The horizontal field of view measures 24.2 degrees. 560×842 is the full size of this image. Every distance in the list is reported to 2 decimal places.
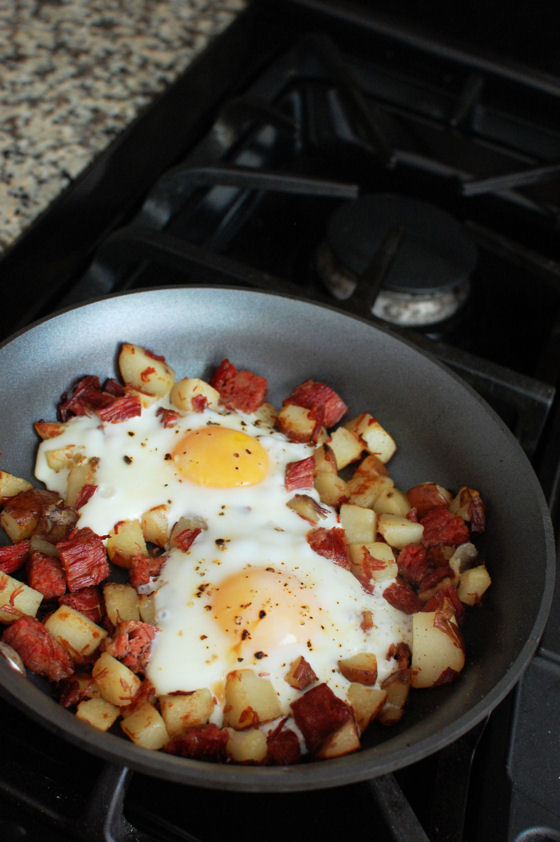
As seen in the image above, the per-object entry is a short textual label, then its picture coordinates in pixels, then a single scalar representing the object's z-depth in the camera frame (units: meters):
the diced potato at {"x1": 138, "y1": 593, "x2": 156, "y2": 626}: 0.53
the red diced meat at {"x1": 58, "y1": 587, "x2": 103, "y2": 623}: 0.54
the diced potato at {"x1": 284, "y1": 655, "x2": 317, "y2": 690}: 0.52
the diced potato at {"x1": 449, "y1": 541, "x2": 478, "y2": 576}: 0.57
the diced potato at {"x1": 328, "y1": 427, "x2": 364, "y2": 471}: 0.61
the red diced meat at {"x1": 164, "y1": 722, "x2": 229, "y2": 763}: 0.50
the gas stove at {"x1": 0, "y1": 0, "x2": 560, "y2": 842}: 0.51
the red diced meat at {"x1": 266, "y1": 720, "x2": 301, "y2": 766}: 0.50
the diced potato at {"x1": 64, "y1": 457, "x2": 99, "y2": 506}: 0.57
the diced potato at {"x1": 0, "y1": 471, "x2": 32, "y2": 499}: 0.56
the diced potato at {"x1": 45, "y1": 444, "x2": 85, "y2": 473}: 0.58
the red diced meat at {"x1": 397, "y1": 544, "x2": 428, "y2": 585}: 0.58
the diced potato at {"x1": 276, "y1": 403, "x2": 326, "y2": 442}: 0.61
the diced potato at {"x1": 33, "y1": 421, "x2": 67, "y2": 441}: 0.58
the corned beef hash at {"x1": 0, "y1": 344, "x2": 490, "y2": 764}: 0.51
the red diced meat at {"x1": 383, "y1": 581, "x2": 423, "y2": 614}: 0.56
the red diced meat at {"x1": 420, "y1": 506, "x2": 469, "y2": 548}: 0.57
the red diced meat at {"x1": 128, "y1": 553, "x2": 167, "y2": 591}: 0.55
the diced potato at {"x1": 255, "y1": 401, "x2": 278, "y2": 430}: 0.62
